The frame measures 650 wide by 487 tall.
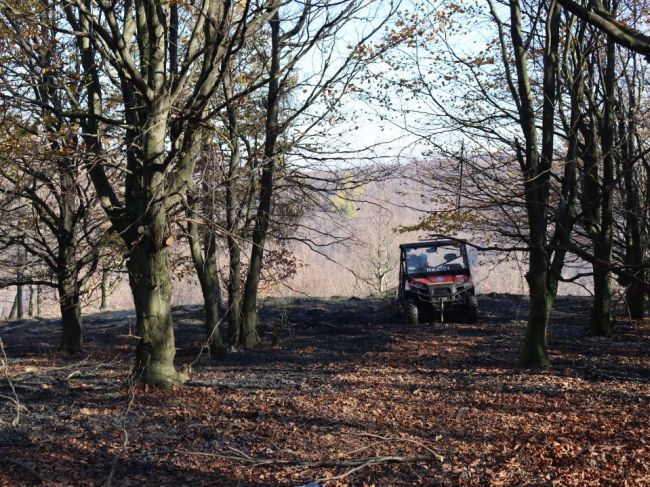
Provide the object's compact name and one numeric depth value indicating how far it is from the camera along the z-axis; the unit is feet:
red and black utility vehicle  54.95
